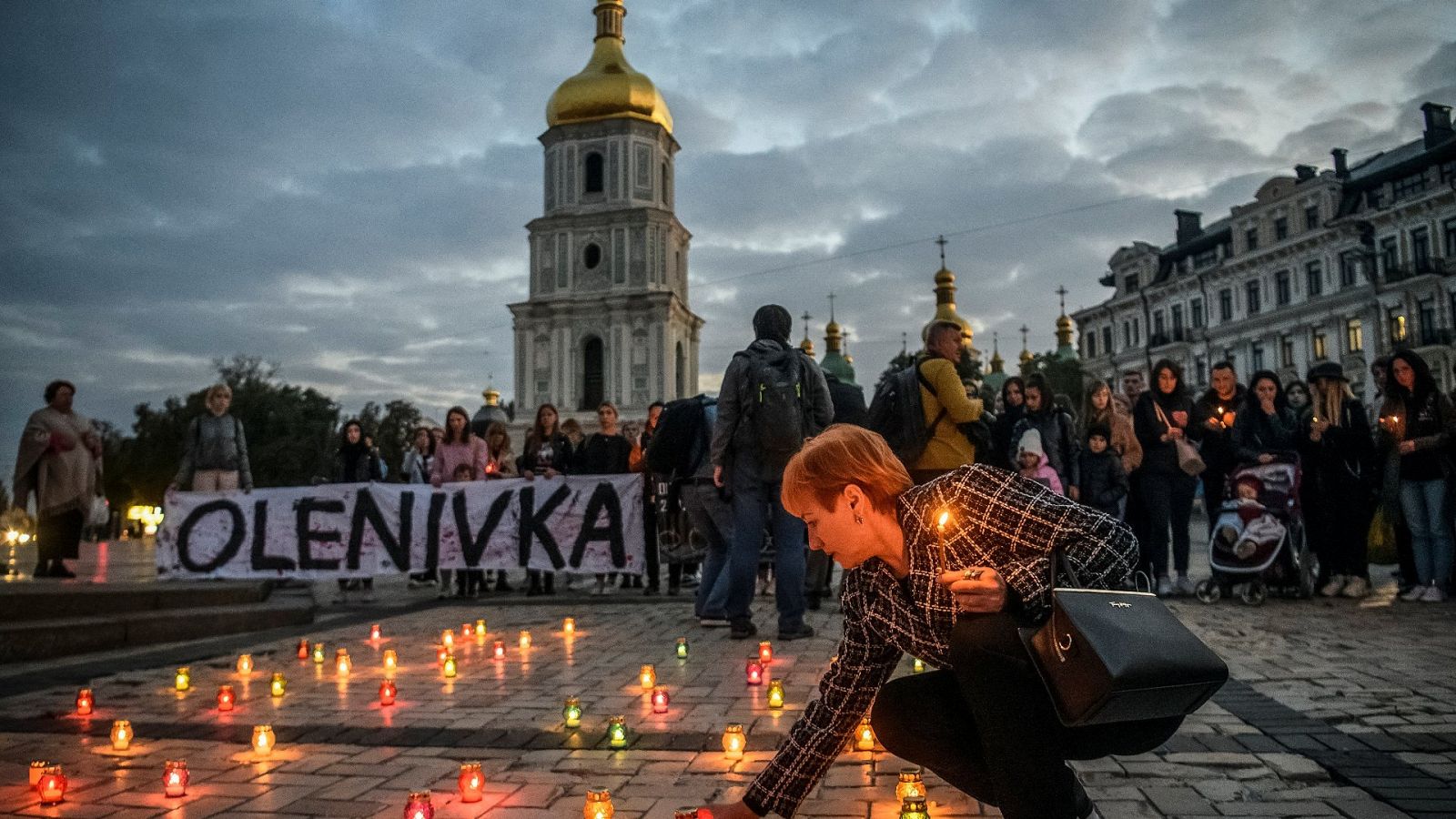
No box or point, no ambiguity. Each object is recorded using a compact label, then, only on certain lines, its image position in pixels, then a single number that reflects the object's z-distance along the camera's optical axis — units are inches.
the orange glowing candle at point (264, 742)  168.4
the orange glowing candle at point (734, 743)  159.6
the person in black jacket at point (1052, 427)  370.0
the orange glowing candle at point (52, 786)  139.6
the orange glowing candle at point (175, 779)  143.4
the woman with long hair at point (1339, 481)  367.9
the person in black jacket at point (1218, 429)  381.4
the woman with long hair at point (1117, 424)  385.7
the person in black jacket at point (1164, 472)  382.3
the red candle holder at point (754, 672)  213.3
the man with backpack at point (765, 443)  279.0
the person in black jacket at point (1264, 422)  369.7
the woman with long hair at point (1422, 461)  344.5
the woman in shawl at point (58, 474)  400.2
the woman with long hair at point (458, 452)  458.3
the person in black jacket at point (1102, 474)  376.2
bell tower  2620.6
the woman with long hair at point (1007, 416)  385.7
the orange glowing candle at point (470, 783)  137.0
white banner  433.1
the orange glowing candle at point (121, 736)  174.1
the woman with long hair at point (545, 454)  463.8
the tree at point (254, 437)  2421.3
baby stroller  352.8
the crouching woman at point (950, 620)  92.4
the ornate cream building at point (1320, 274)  1811.0
